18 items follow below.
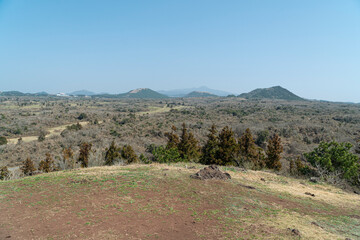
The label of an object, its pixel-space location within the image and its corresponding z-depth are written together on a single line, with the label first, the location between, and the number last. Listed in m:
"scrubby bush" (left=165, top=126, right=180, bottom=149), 24.19
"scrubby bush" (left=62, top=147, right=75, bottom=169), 19.89
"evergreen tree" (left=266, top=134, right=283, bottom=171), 21.12
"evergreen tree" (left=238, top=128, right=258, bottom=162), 21.92
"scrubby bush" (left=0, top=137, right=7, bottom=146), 31.08
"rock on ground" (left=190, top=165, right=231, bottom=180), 12.53
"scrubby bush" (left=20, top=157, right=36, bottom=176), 18.20
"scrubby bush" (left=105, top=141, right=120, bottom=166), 22.30
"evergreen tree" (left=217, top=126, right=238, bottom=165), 21.48
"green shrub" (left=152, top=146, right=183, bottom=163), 20.20
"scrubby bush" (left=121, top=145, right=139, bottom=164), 22.16
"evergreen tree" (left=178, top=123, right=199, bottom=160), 23.81
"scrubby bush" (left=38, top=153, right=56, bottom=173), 18.41
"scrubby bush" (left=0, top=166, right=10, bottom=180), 16.53
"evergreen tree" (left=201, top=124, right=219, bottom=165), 21.66
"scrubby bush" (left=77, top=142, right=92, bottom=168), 21.00
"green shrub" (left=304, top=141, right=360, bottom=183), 16.80
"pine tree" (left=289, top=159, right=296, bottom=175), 20.42
